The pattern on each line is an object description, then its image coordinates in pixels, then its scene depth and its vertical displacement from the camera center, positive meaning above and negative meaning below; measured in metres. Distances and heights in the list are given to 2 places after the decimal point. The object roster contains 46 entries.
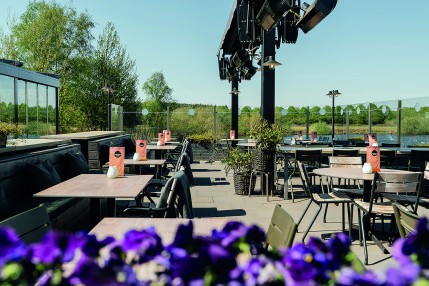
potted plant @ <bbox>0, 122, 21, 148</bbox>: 4.52 -0.05
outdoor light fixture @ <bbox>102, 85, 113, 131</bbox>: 16.70 +0.63
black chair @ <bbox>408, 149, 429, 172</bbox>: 7.93 -0.53
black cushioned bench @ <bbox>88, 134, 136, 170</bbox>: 8.01 -0.47
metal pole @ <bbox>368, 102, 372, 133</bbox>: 14.85 +0.25
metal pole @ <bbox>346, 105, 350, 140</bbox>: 16.41 +0.23
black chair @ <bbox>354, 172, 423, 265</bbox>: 4.09 -0.58
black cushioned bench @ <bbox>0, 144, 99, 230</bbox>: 4.17 -0.75
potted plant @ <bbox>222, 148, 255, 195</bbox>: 7.46 -0.74
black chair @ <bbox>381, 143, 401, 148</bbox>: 10.74 -0.46
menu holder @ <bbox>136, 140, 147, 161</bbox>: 6.57 -0.34
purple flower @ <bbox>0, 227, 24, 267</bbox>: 0.82 -0.24
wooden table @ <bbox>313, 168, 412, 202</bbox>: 4.54 -0.54
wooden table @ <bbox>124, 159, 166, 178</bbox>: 6.21 -0.53
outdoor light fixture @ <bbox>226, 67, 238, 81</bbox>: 14.02 +1.86
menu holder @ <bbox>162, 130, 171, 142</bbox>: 12.45 -0.28
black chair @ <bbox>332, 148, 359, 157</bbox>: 8.01 -0.48
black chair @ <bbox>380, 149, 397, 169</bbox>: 7.84 -0.54
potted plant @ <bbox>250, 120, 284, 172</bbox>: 7.08 -0.27
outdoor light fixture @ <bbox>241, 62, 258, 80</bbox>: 12.45 +1.70
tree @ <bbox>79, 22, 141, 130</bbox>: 26.31 +3.01
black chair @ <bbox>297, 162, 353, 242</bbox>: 4.61 -0.80
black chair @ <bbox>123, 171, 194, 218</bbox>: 3.41 -0.61
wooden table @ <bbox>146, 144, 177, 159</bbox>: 9.59 -0.49
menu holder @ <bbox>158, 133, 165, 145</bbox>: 10.63 -0.32
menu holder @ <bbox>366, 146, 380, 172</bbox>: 4.96 -0.37
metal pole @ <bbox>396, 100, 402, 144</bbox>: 12.91 +0.20
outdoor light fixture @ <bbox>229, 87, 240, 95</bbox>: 14.90 +1.27
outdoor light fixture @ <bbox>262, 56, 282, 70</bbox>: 7.09 +1.09
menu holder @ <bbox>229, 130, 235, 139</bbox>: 14.73 -0.25
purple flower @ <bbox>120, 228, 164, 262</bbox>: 0.87 -0.25
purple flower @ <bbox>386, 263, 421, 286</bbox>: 0.68 -0.24
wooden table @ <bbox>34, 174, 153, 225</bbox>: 3.45 -0.55
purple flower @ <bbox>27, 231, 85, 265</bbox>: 0.81 -0.24
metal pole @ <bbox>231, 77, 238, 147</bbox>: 15.62 +0.67
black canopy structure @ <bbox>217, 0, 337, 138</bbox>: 6.06 +1.77
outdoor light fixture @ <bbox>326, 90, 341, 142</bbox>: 16.75 +1.26
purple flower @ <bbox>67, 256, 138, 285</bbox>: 0.73 -0.26
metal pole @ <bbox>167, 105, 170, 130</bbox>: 17.05 +0.37
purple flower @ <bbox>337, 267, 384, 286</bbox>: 0.71 -0.26
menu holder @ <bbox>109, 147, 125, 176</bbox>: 4.43 -0.33
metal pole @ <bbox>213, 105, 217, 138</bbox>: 16.68 +0.17
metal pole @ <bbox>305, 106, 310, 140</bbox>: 17.35 +0.25
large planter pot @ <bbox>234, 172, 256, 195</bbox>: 7.45 -1.00
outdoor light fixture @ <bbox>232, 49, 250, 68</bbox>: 11.92 +2.00
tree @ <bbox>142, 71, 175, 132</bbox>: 44.91 +3.97
